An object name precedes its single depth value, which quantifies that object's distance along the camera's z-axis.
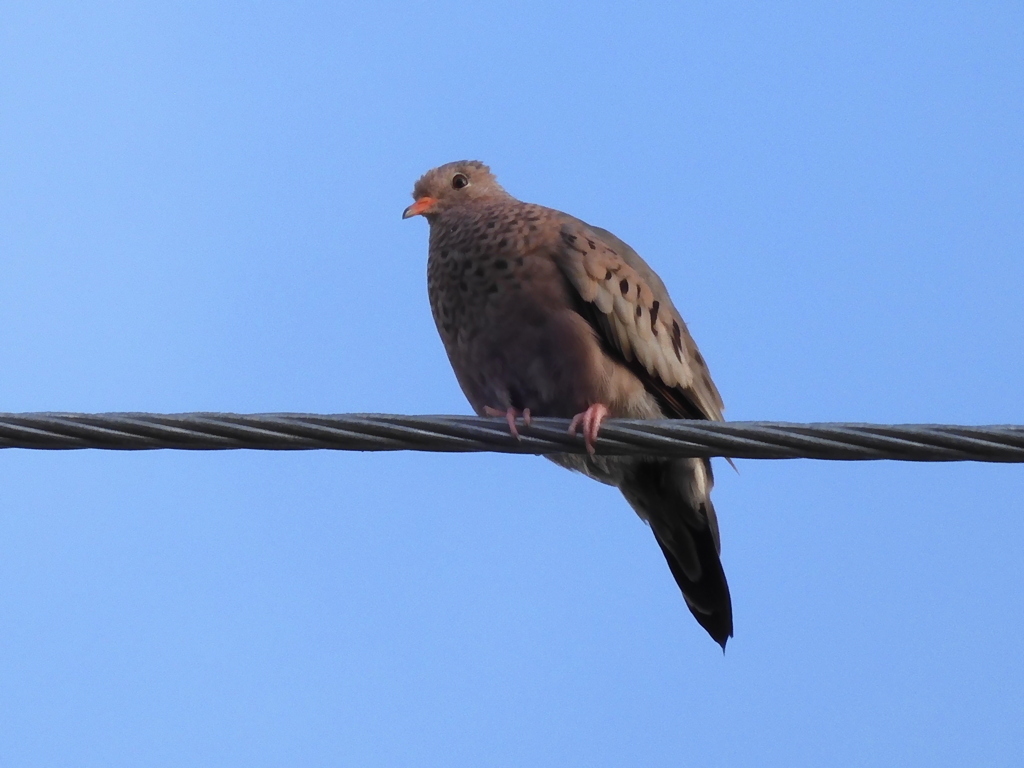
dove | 9.47
